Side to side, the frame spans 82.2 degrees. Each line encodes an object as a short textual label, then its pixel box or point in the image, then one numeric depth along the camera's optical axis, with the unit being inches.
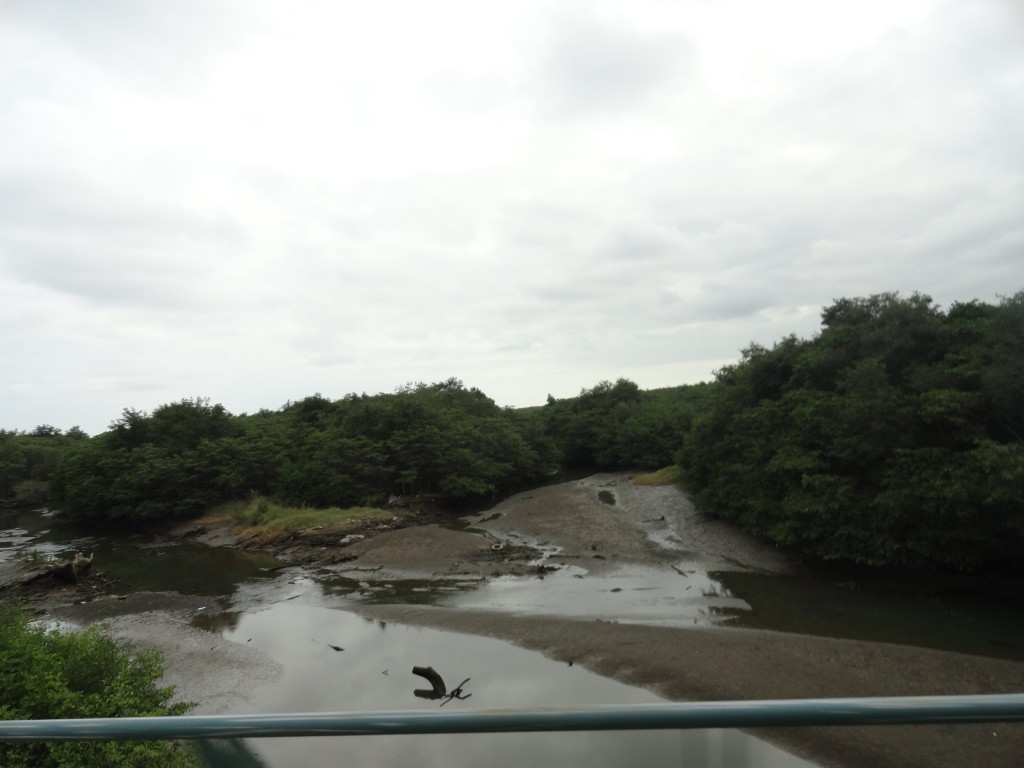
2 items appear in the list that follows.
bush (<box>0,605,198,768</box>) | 248.4
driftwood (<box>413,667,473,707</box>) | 484.7
